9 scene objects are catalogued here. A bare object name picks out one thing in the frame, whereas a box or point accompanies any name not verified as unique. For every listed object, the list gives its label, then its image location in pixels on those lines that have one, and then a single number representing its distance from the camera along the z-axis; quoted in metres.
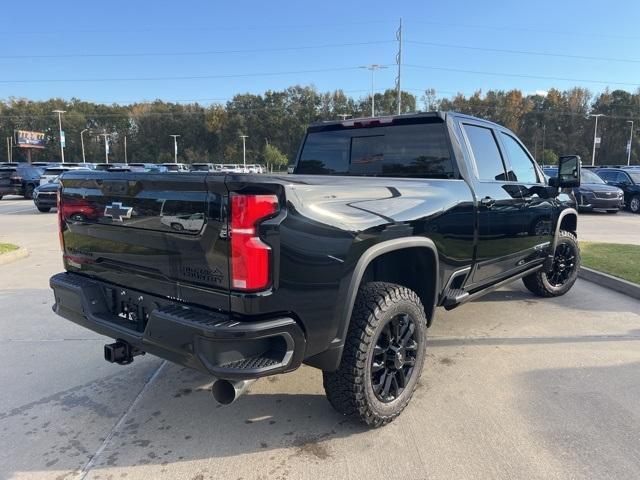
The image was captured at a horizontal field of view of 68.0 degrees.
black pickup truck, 2.23
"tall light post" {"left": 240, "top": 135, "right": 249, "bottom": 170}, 85.40
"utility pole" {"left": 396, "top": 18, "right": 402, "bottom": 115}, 42.04
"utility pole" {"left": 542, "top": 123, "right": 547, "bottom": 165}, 74.97
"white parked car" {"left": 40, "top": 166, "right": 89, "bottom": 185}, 20.84
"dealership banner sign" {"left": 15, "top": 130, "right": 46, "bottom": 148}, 66.00
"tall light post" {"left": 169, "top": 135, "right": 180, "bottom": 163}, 83.88
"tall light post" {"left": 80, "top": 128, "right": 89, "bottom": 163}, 88.64
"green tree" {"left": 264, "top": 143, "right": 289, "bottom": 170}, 67.75
